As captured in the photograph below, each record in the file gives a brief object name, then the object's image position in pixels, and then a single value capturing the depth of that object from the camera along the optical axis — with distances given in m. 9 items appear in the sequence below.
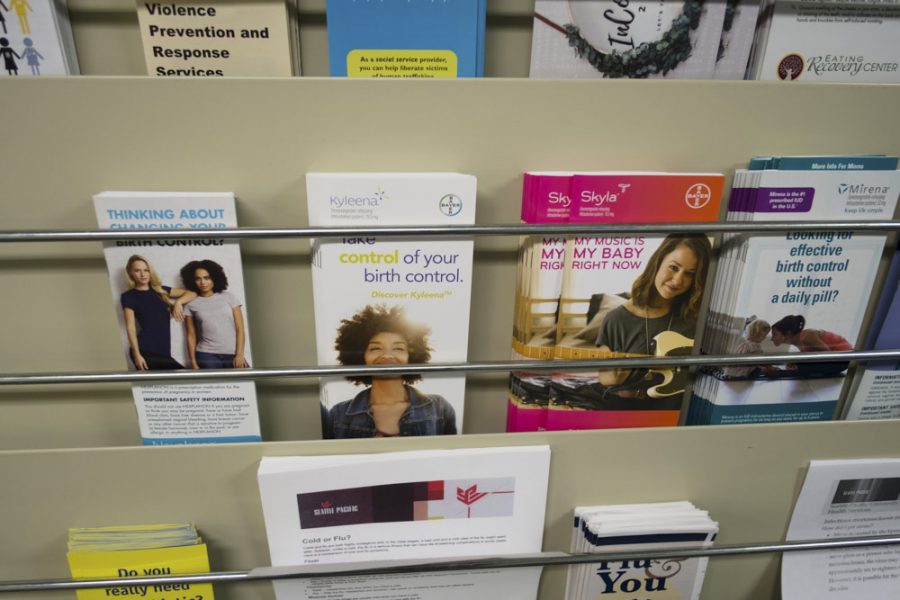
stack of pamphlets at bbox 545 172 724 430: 0.54
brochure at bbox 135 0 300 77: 0.53
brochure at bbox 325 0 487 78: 0.53
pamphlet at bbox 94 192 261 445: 0.52
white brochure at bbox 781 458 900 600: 0.65
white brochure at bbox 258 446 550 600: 0.58
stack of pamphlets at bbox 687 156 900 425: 0.55
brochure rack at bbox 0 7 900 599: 0.52
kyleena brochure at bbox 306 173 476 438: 0.52
